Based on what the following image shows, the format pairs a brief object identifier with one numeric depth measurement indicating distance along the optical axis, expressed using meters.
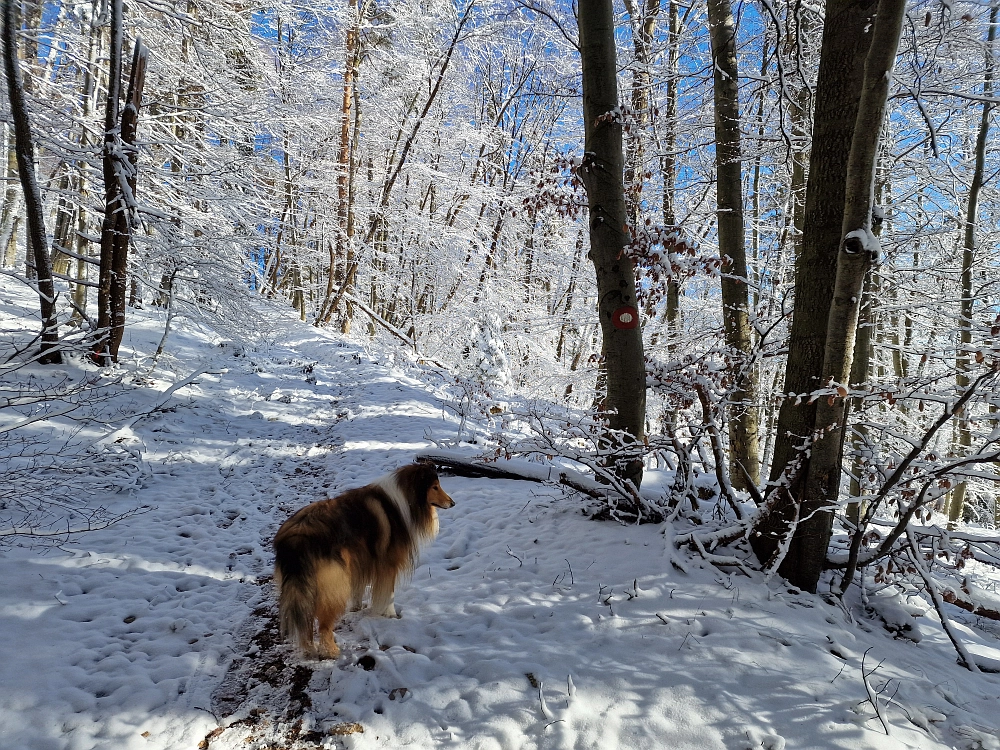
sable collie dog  3.01
